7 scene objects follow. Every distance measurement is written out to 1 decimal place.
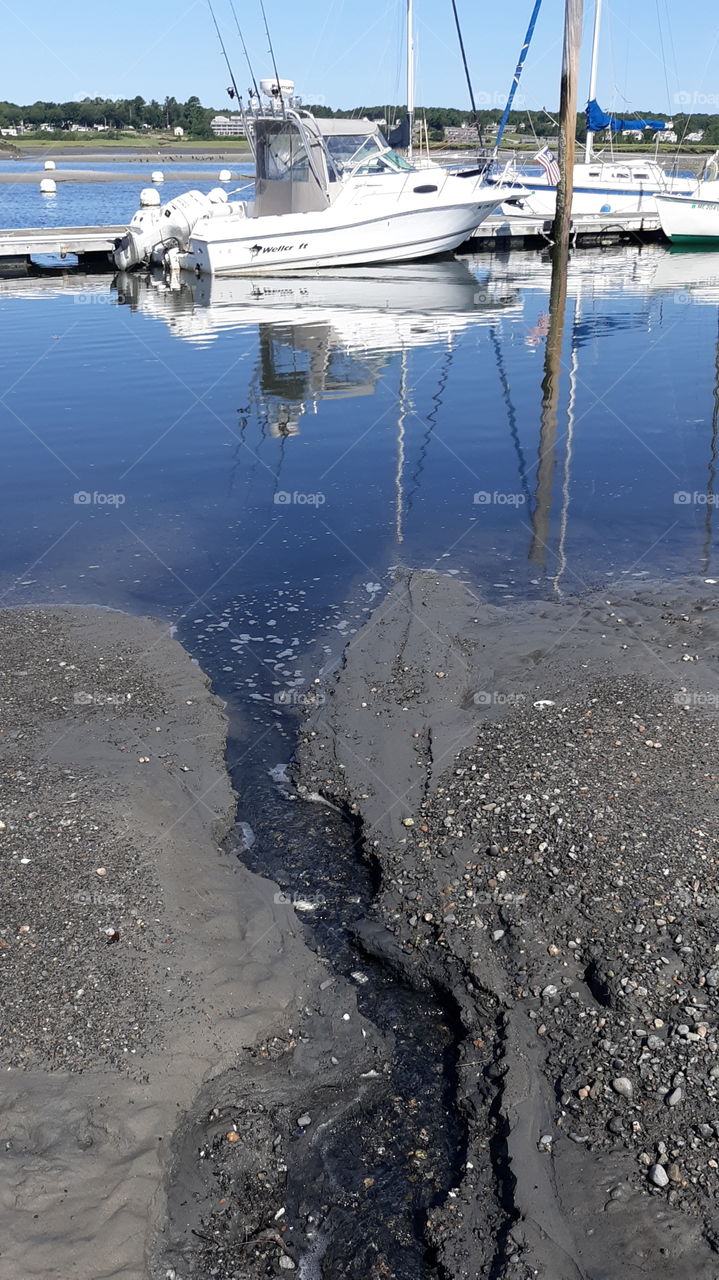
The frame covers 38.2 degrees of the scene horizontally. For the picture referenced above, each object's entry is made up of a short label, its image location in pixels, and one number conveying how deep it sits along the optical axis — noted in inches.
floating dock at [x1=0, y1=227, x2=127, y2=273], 1369.3
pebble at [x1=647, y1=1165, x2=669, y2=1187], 162.9
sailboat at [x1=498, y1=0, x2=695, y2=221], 1642.5
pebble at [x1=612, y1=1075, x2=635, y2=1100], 177.3
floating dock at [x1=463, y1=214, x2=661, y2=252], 1528.1
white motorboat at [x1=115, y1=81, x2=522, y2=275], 1234.0
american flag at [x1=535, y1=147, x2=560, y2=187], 1278.3
